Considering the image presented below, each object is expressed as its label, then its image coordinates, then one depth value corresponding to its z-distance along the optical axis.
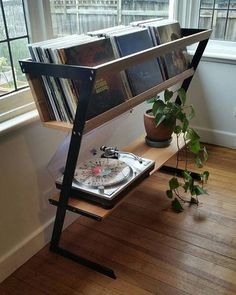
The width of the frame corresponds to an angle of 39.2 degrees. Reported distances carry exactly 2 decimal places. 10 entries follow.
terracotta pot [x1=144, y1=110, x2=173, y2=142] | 1.92
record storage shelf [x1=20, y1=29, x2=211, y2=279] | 1.16
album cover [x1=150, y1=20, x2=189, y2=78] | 1.74
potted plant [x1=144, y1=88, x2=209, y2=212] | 1.76
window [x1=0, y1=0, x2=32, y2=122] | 1.45
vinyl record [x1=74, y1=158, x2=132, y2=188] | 1.52
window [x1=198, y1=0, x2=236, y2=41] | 2.65
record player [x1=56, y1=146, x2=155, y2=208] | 1.46
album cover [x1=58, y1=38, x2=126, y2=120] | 1.28
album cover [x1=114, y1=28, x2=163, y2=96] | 1.51
